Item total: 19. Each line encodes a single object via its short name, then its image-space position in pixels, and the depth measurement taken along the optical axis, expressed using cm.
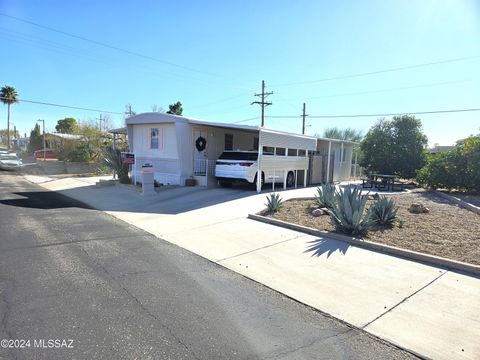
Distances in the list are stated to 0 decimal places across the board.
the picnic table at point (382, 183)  1584
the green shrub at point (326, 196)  906
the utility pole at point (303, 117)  3947
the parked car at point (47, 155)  3666
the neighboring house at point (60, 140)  3067
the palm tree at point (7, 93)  5094
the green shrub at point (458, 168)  1352
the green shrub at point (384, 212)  729
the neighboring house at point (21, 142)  7599
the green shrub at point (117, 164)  1631
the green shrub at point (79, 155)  2811
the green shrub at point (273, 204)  909
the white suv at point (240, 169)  1308
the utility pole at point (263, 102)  3519
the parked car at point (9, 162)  2628
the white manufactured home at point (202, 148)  1414
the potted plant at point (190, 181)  1470
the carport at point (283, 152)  1323
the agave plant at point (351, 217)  661
